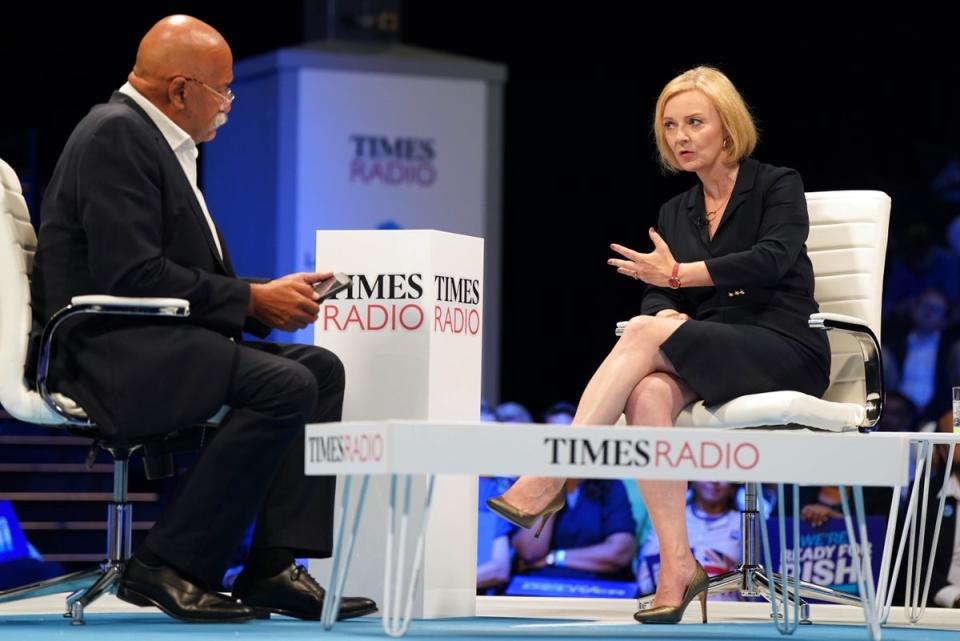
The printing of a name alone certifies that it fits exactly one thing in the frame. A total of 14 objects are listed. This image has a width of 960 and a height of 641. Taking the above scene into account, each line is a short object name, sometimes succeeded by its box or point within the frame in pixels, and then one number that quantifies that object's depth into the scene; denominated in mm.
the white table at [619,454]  5277
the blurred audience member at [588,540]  11312
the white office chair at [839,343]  7230
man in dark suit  6141
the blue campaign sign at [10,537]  9406
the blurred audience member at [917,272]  15891
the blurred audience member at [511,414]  13867
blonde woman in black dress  6922
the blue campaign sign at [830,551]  10164
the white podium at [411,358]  6941
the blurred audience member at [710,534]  10945
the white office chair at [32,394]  6281
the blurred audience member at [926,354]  15328
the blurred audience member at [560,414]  13134
